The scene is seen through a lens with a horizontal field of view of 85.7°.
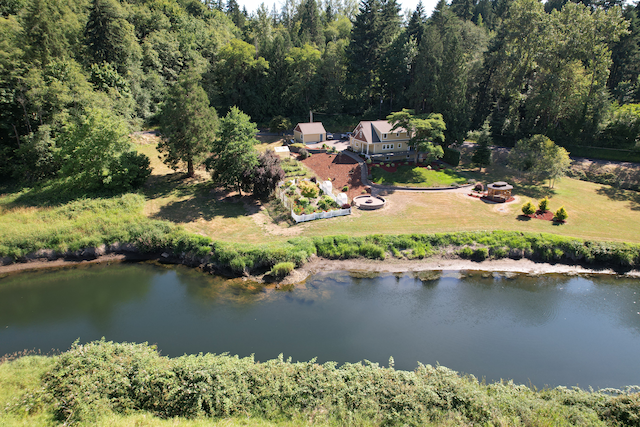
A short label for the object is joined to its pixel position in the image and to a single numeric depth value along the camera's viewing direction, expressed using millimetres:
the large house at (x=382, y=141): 48500
